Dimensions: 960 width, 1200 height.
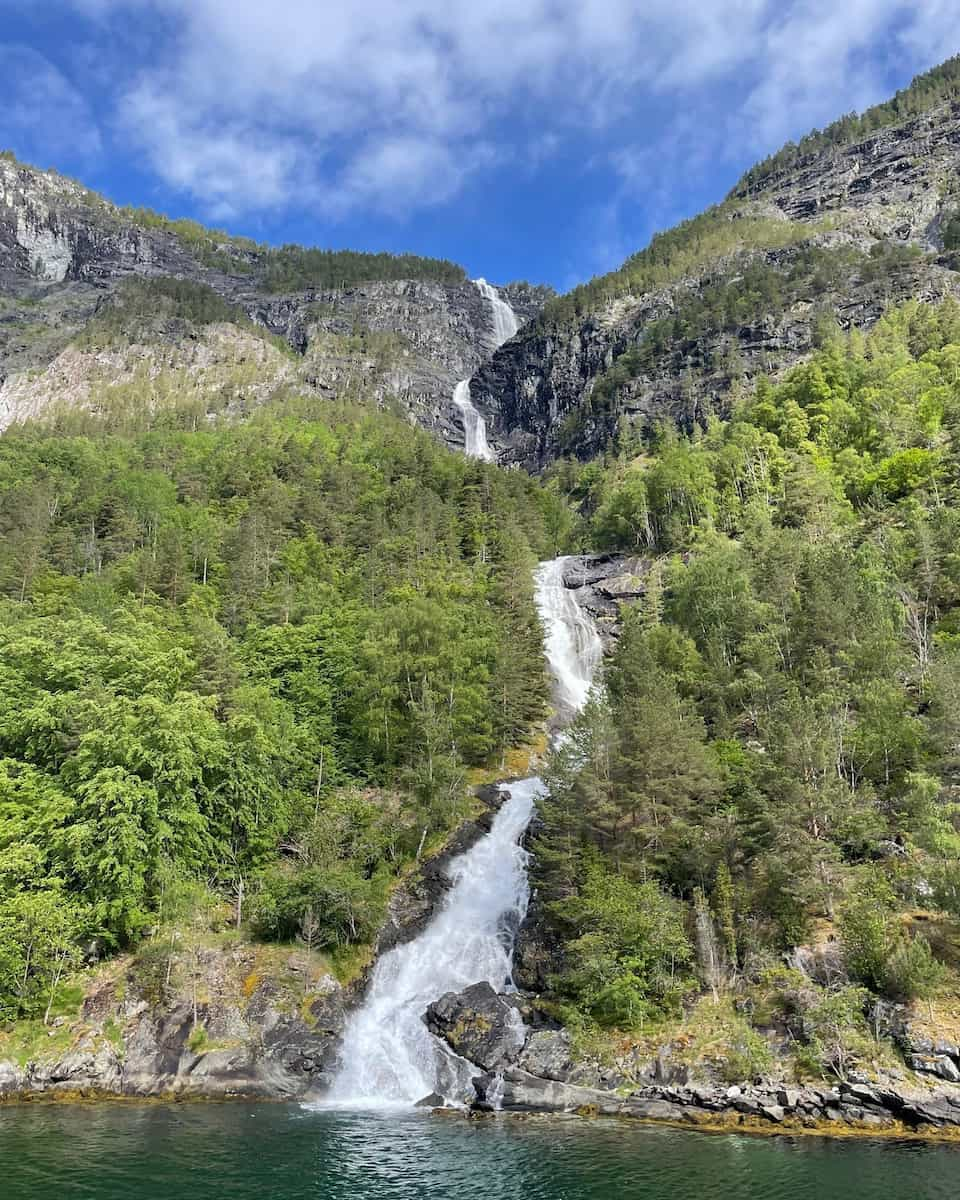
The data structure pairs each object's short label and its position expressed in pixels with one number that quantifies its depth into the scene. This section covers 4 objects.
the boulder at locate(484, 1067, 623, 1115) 33.66
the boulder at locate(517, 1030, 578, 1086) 35.38
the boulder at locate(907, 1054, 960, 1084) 30.23
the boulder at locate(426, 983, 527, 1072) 37.34
